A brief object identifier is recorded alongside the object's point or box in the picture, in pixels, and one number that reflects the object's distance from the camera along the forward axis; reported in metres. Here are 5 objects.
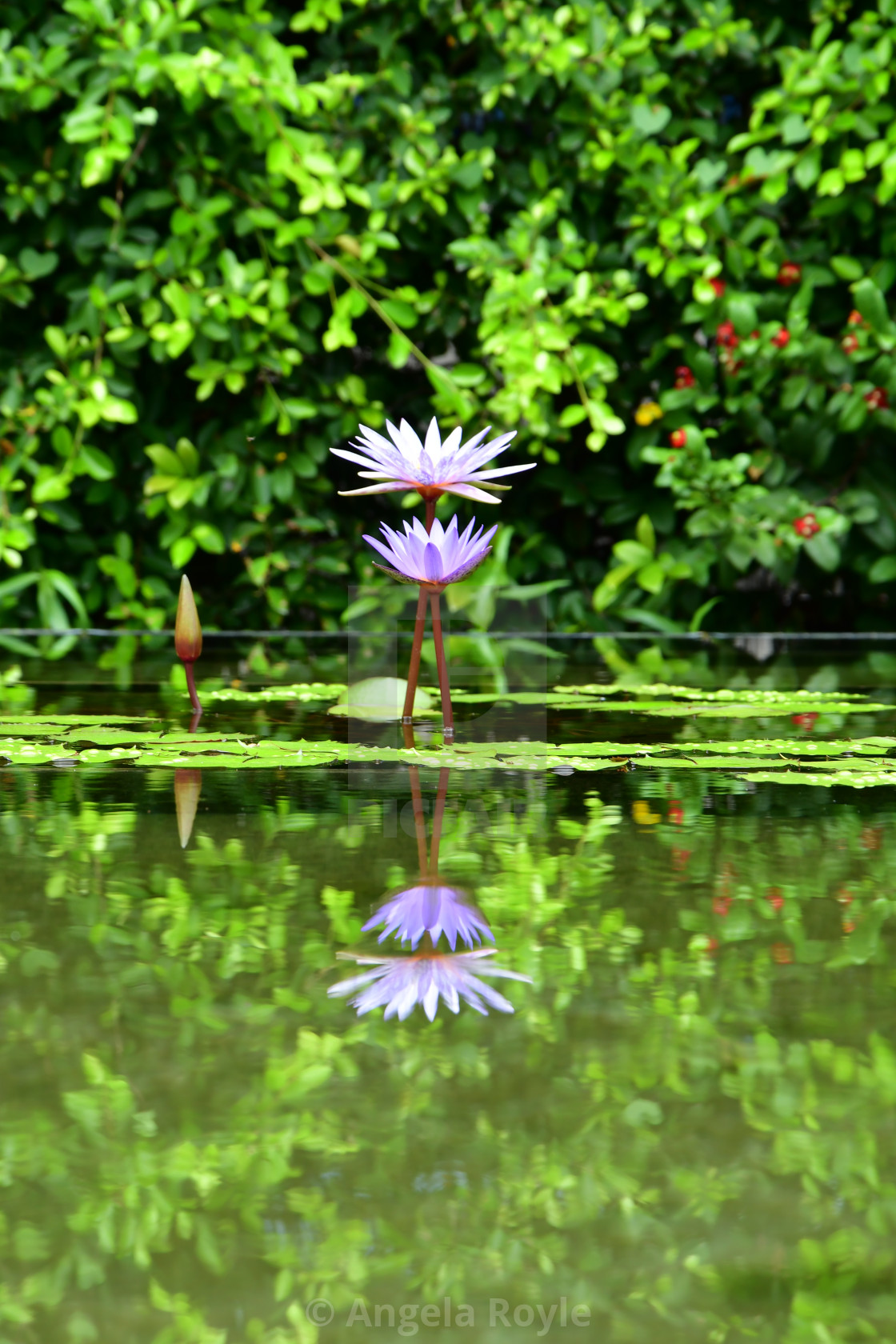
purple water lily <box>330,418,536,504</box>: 2.67
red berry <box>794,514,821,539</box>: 5.97
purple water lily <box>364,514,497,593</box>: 2.75
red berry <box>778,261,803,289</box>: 6.06
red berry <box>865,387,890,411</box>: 5.95
